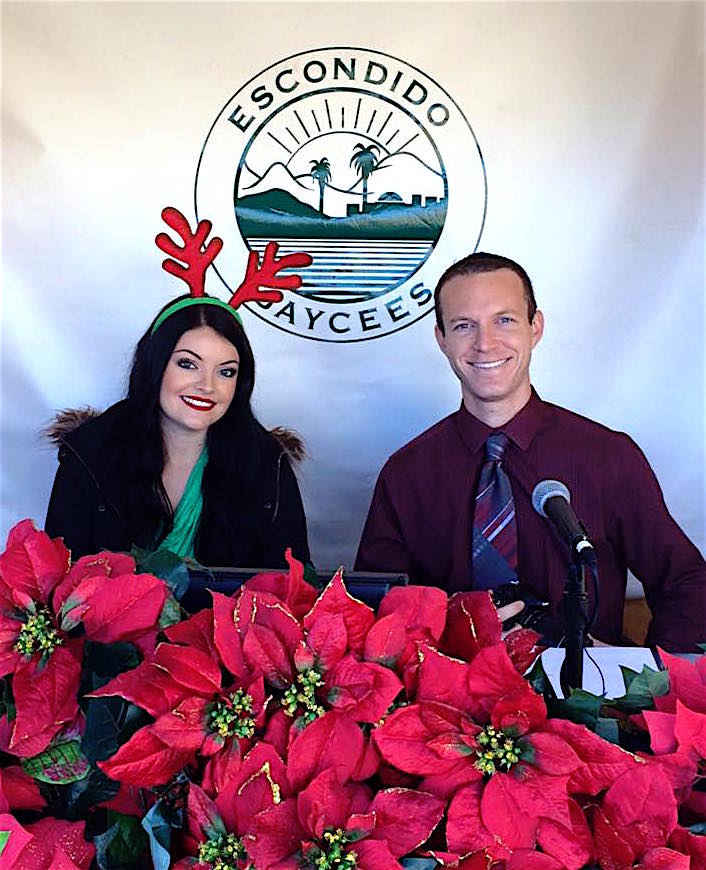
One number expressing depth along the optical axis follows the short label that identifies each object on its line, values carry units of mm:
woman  1994
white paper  1281
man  1921
